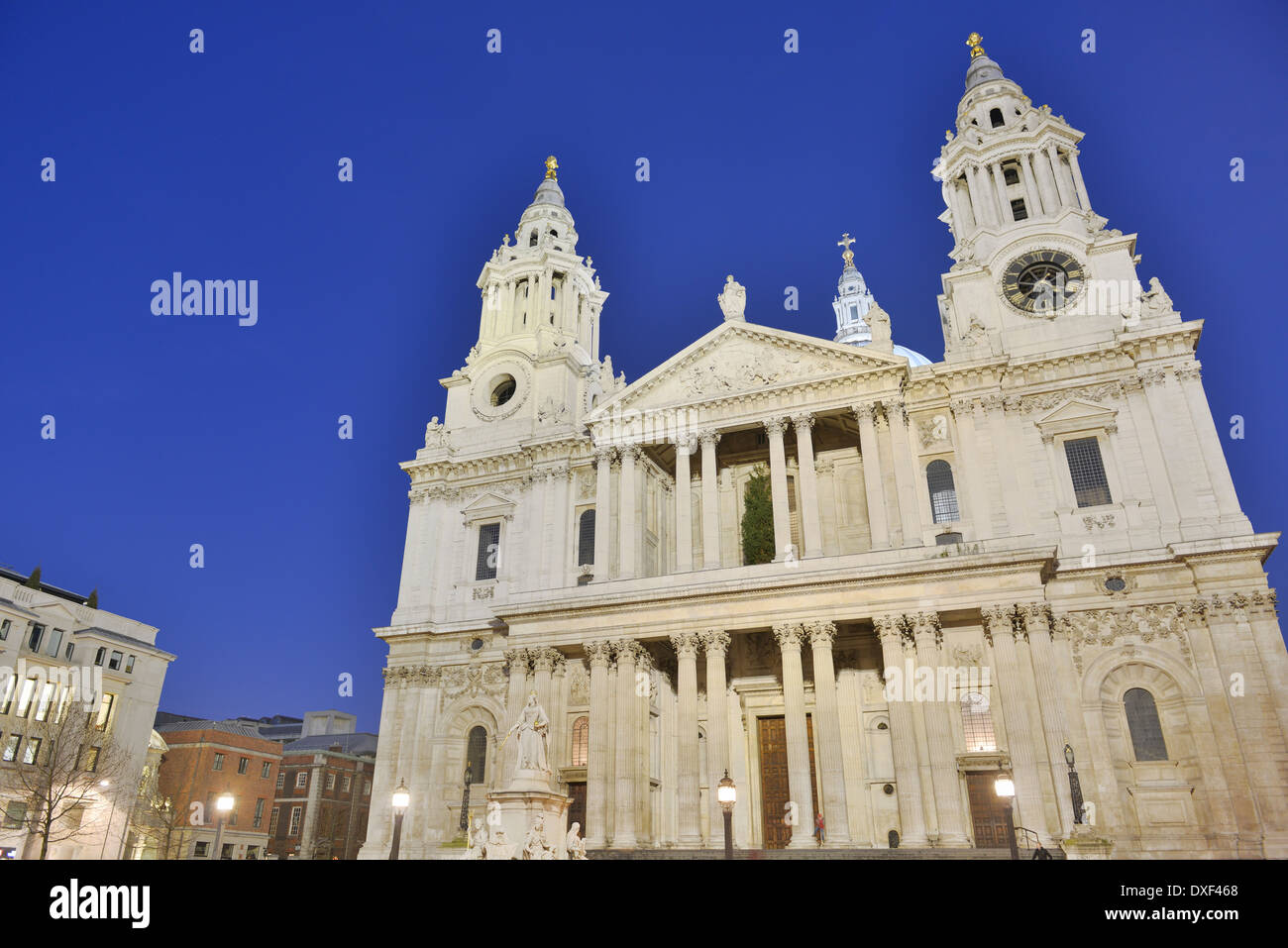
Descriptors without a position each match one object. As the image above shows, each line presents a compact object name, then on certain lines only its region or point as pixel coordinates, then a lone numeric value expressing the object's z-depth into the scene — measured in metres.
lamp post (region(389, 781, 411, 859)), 26.83
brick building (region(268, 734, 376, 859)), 75.44
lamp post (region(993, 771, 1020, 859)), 23.71
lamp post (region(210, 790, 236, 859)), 28.32
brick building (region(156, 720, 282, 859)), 63.44
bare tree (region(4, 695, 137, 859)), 43.12
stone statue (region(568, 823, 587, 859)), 23.32
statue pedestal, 22.83
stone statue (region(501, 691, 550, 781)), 24.81
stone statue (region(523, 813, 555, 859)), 21.85
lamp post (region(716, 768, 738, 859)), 24.72
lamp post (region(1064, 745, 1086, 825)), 26.78
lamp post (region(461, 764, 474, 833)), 38.31
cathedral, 30.27
